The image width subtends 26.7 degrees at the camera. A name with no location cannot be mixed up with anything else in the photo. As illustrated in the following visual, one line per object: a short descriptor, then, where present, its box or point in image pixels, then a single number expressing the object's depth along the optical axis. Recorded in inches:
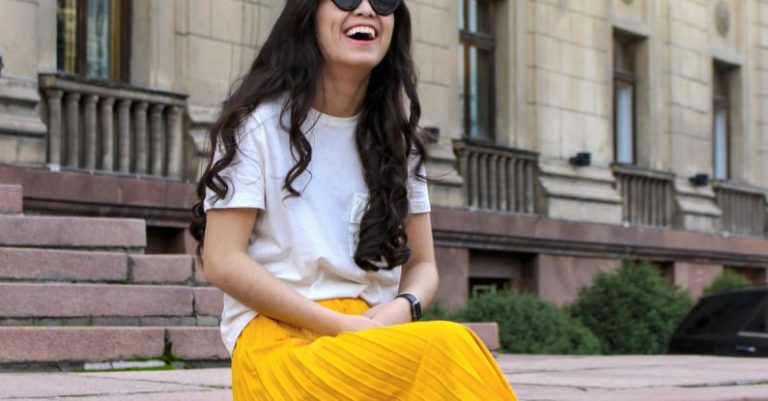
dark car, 526.6
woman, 154.4
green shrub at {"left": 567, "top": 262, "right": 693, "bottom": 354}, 660.7
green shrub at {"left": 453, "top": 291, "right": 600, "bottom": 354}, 551.2
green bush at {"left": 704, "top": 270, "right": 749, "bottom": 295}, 810.8
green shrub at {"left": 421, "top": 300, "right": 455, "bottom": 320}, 528.7
